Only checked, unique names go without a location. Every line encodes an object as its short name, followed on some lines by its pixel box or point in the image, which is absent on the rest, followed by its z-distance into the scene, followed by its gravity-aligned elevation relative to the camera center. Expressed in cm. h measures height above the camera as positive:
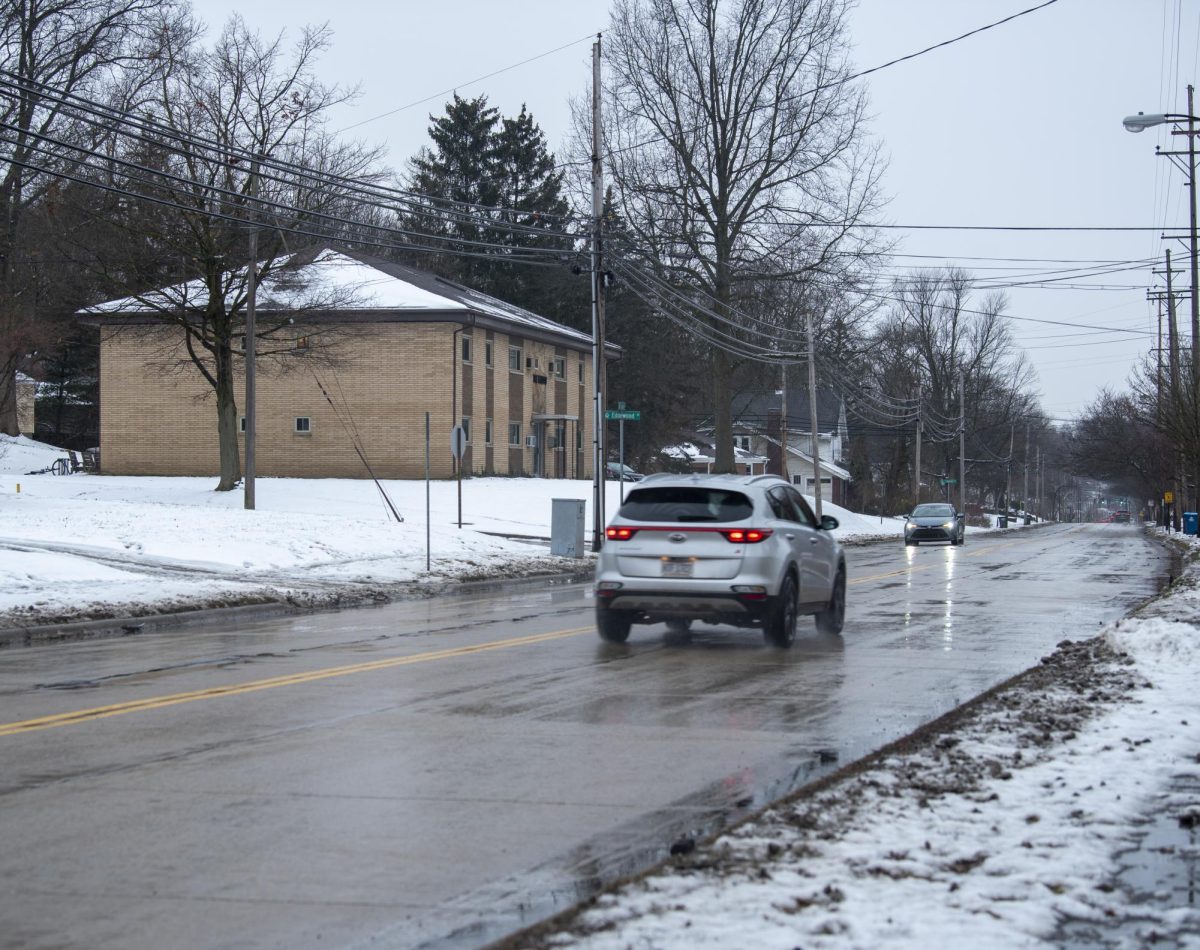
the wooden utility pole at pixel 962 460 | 8615 +123
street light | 3701 +830
